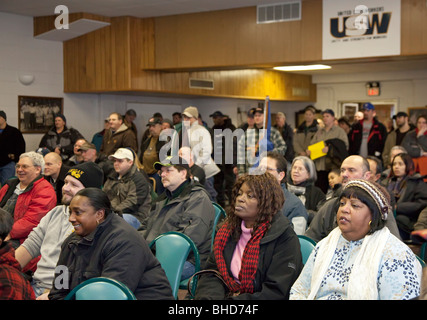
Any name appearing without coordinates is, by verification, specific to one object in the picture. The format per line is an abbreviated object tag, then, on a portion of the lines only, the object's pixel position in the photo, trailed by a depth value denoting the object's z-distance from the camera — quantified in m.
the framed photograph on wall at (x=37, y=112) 8.31
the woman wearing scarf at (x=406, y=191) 5.21
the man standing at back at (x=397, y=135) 8.18
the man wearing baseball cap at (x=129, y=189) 5.02
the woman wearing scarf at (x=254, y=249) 2.65
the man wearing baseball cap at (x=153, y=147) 7.42
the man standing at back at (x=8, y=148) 7.41
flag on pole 6.09
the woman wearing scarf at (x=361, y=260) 2.30
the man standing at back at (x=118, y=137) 7.59
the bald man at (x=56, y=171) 5.13
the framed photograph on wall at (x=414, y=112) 12.36
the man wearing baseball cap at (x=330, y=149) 7.48
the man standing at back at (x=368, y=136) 8.38
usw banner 6.66
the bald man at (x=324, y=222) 3.48
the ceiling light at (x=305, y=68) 10.76
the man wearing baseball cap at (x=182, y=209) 3.82
